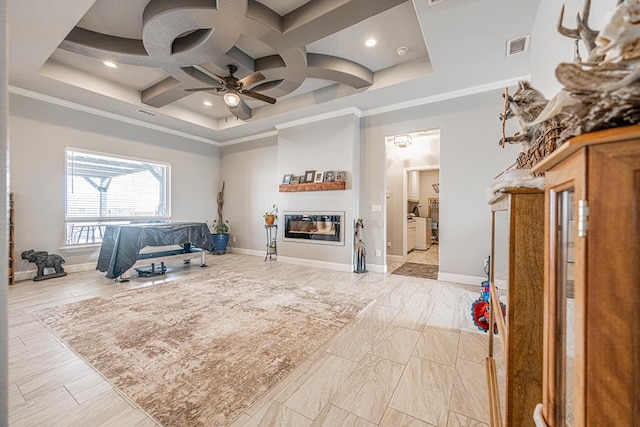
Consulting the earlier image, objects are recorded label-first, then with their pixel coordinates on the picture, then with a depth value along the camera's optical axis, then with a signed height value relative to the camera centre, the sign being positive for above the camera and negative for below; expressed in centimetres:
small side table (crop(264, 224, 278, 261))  588 -69
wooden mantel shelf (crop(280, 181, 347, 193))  475 +49
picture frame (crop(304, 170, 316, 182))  513 +72
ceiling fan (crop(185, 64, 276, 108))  341 +168
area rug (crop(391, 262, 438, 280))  449 -108
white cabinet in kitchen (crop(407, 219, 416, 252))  692 -59
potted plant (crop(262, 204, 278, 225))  582 -13
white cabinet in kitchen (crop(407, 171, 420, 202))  786 +81
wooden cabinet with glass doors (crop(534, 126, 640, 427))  42 -11
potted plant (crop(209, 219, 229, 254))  652 -71
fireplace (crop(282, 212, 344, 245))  491 -31
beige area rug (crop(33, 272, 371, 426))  155 -110
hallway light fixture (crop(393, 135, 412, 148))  535 +151
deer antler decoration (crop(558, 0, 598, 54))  73 +53
